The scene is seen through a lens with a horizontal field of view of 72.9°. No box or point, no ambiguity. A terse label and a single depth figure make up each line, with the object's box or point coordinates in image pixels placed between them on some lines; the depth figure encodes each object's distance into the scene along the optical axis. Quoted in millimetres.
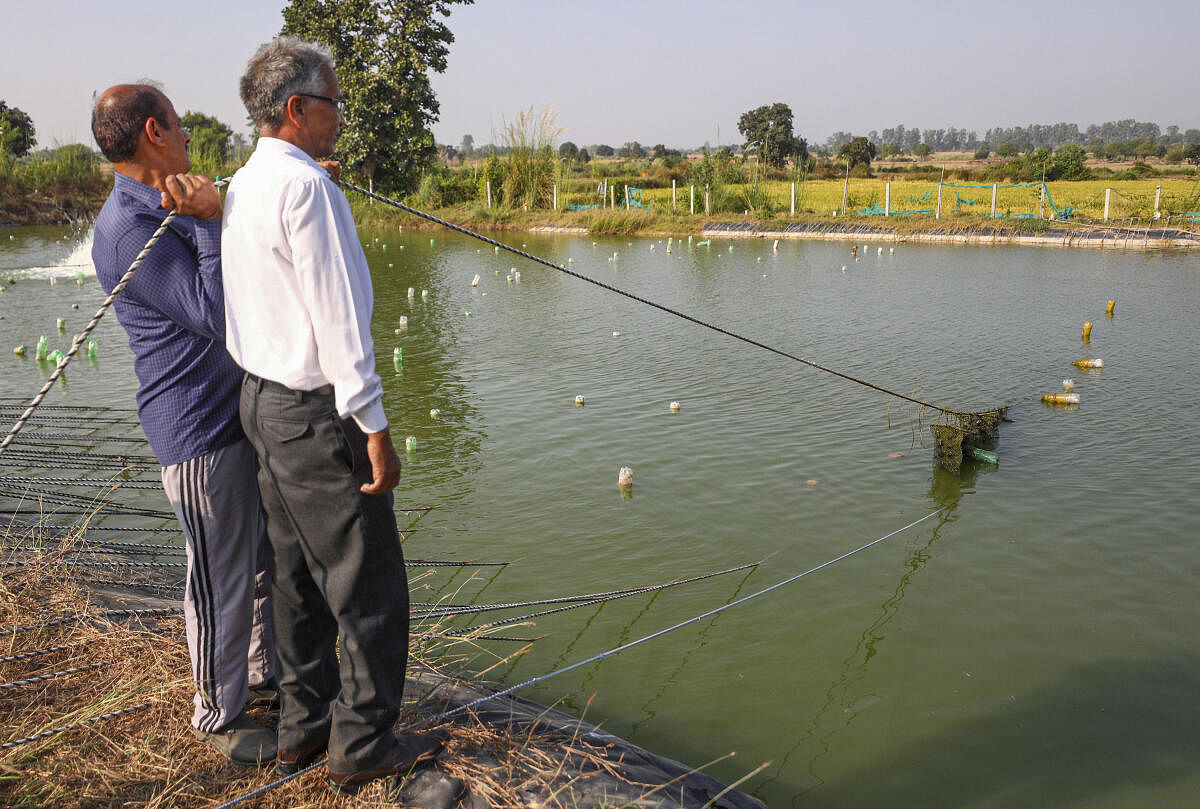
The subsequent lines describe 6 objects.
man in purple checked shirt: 2027
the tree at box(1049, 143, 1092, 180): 34969
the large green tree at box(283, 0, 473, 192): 22984
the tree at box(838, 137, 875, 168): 48397
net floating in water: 5844
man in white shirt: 1792
